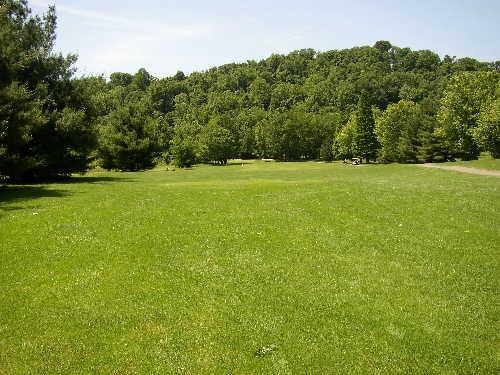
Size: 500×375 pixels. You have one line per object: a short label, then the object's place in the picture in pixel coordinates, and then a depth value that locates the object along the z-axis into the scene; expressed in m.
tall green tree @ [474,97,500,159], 62.19
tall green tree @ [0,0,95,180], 28.48
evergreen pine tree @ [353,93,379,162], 97.56
